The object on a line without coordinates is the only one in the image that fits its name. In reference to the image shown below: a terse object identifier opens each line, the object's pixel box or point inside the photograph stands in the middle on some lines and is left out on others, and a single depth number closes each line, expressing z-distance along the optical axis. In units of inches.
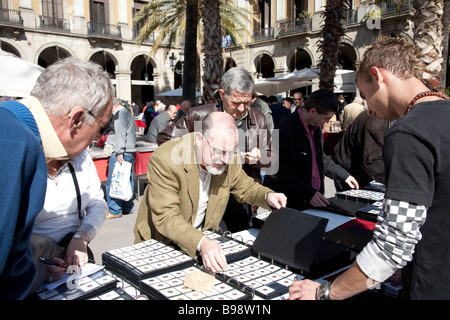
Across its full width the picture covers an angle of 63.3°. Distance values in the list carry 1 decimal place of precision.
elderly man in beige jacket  78.8
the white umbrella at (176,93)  673.0
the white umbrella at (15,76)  227.1
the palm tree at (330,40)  306.0
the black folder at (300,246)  69.6
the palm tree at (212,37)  308.0
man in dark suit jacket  121.6
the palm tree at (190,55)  319.6
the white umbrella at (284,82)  485.7
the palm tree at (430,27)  245.4
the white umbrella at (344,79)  504.1
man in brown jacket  121.0
